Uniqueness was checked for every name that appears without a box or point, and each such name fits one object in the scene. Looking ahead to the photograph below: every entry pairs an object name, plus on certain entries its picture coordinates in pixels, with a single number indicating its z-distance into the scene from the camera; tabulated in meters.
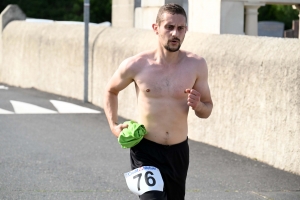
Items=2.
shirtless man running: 9.65
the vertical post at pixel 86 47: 27.23
